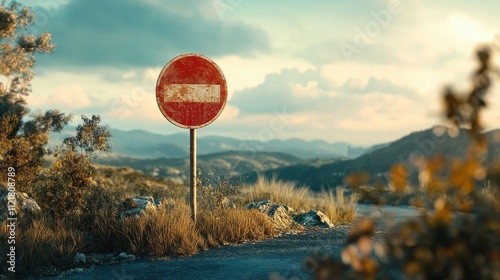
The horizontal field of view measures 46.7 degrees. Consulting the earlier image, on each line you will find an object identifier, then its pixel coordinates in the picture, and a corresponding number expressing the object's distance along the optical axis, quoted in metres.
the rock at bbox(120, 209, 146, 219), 10.78
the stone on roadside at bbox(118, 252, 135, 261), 9.03
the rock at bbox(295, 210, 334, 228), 13.25
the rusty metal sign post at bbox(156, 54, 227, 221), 11.10
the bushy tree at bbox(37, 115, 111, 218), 11.82
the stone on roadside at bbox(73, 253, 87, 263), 8.80
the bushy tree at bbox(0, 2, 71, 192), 19.58
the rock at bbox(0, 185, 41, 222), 11.22
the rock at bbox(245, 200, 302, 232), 12.36
